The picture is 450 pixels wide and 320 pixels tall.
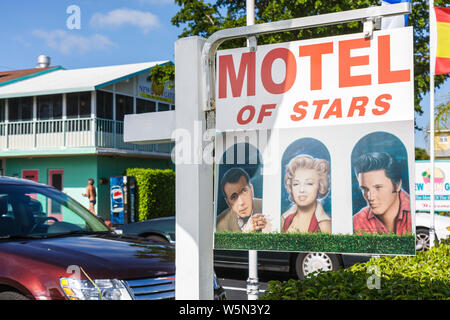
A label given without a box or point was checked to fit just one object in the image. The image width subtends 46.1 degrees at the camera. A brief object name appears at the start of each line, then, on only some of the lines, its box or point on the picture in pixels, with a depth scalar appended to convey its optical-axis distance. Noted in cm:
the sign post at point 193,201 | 256
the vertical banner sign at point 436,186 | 1420
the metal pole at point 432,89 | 837
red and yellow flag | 834
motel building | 2444
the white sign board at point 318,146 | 231
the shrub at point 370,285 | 287
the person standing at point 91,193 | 2016
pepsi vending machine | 2183
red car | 366
